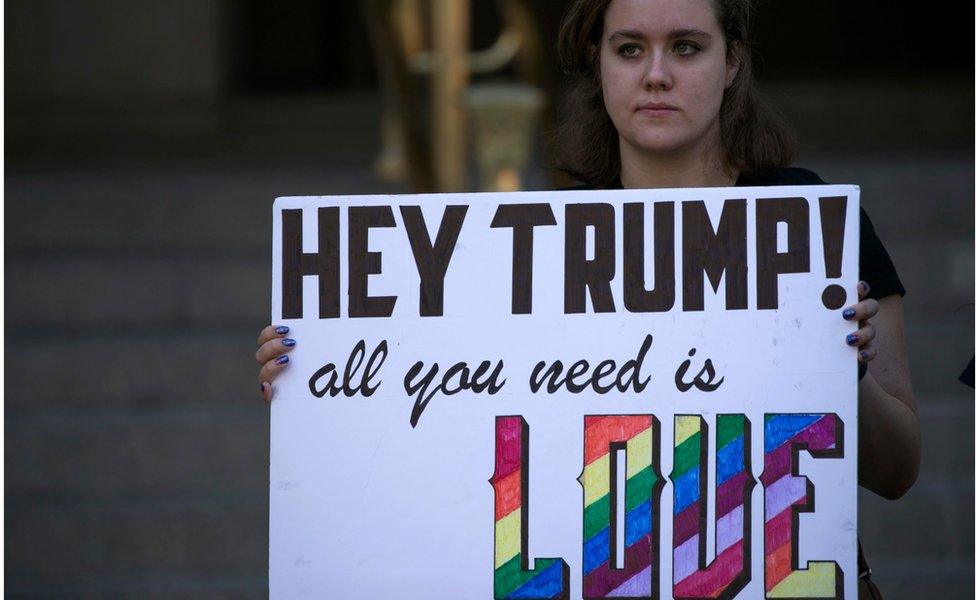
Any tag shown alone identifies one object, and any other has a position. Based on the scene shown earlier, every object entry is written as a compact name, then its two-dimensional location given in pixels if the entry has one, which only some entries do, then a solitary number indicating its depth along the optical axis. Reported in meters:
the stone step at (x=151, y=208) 17.73
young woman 5.82
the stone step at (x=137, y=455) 15.90
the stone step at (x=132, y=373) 16.53
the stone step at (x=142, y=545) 15.37
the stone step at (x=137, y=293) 17.19
